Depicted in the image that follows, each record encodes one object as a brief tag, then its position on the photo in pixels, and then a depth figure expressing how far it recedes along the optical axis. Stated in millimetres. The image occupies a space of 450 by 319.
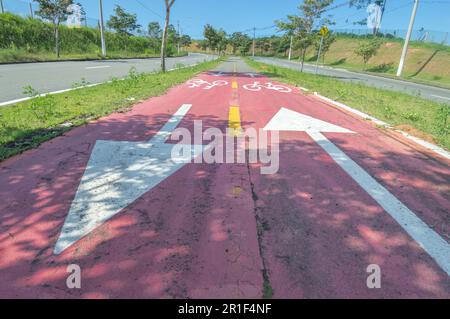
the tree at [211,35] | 57844
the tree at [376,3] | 45531
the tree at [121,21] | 43125
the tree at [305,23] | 20734
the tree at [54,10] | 21284
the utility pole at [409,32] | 23609
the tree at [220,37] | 60325
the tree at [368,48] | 33469
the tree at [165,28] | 14797
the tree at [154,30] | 67288
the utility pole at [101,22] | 27886
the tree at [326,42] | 43312
